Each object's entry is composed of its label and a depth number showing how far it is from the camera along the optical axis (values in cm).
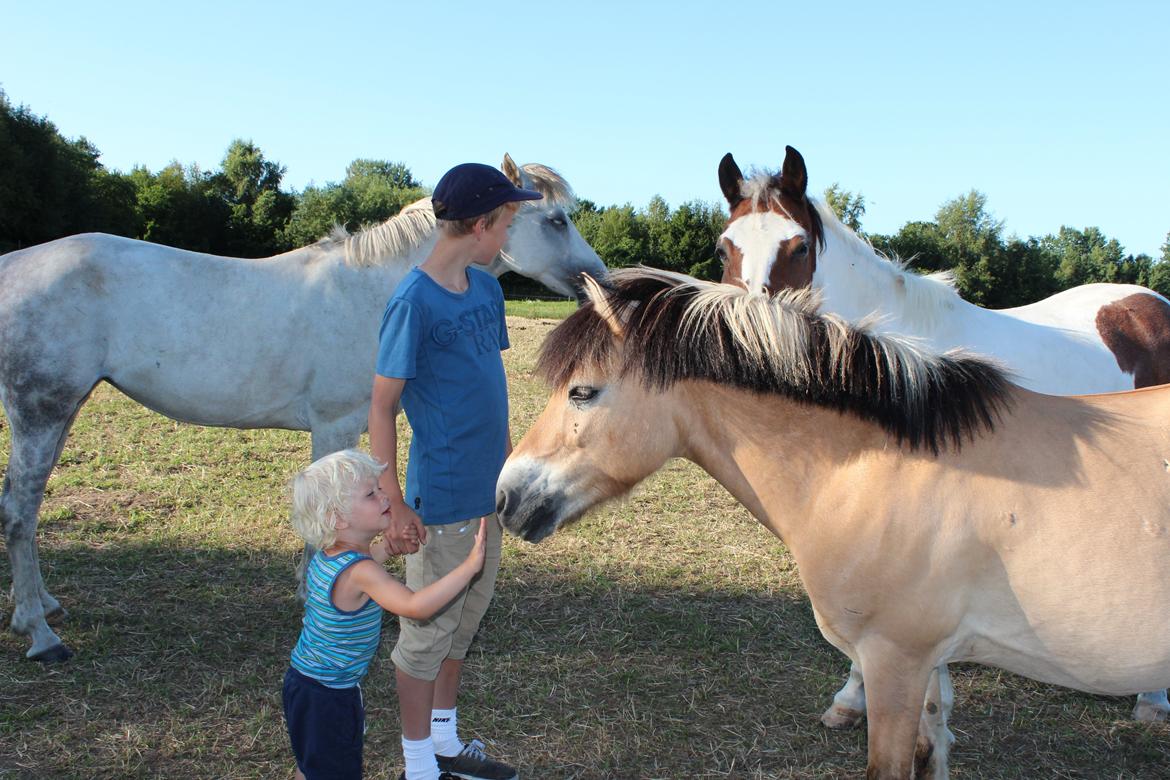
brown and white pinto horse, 347
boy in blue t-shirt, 226
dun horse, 190
